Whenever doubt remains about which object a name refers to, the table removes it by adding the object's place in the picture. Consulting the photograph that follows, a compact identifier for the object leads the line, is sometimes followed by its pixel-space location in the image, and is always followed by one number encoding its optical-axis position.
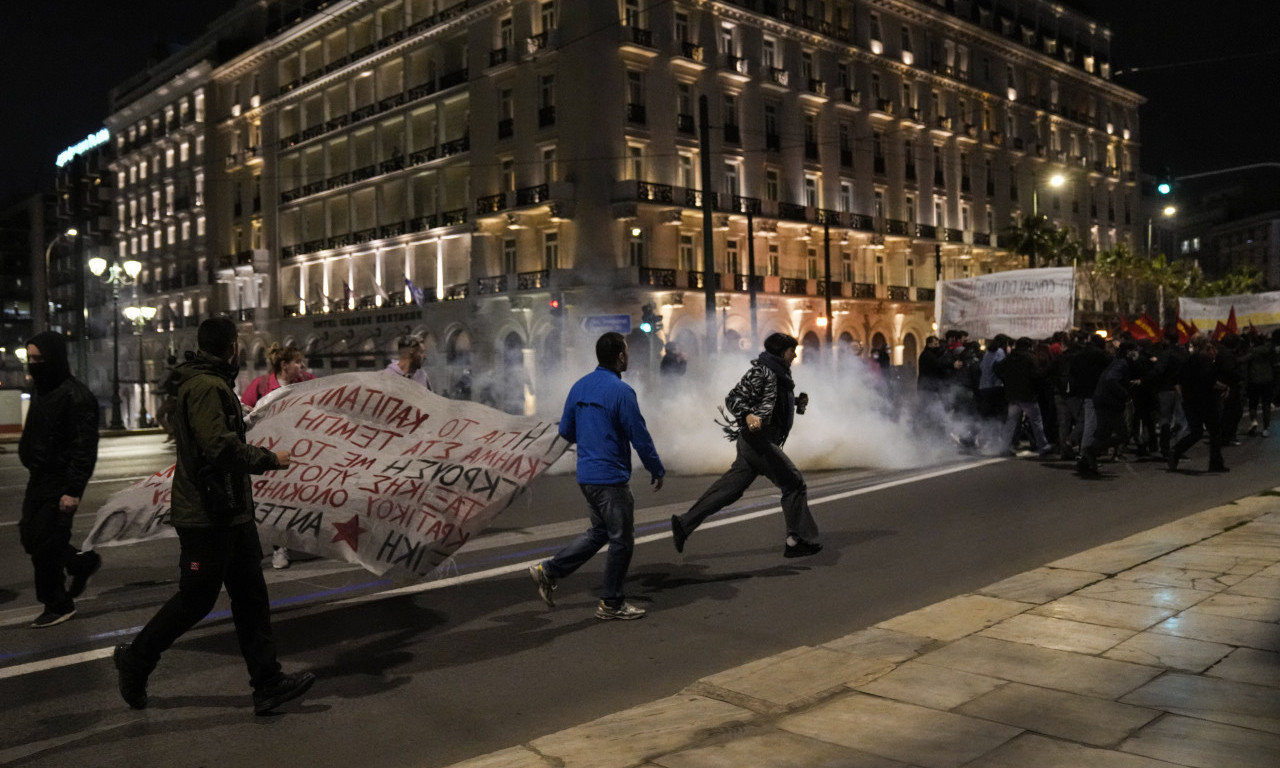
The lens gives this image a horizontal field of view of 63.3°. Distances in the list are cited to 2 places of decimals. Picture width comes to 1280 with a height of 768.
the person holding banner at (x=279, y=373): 9.34
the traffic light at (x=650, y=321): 26.73
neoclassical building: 42.09
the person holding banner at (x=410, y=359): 10.02
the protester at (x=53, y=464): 6.65
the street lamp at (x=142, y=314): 39.28
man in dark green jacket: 4.90
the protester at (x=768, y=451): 8.22
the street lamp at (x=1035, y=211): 59.25
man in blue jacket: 6.62
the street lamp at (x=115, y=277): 29.47
